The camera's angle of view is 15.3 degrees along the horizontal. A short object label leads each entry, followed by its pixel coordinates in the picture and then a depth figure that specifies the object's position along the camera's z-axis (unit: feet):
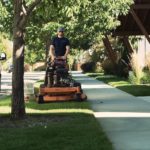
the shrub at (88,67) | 192.49
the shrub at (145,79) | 85.42
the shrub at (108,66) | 132.70
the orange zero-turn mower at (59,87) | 51.13
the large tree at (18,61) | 36.45
